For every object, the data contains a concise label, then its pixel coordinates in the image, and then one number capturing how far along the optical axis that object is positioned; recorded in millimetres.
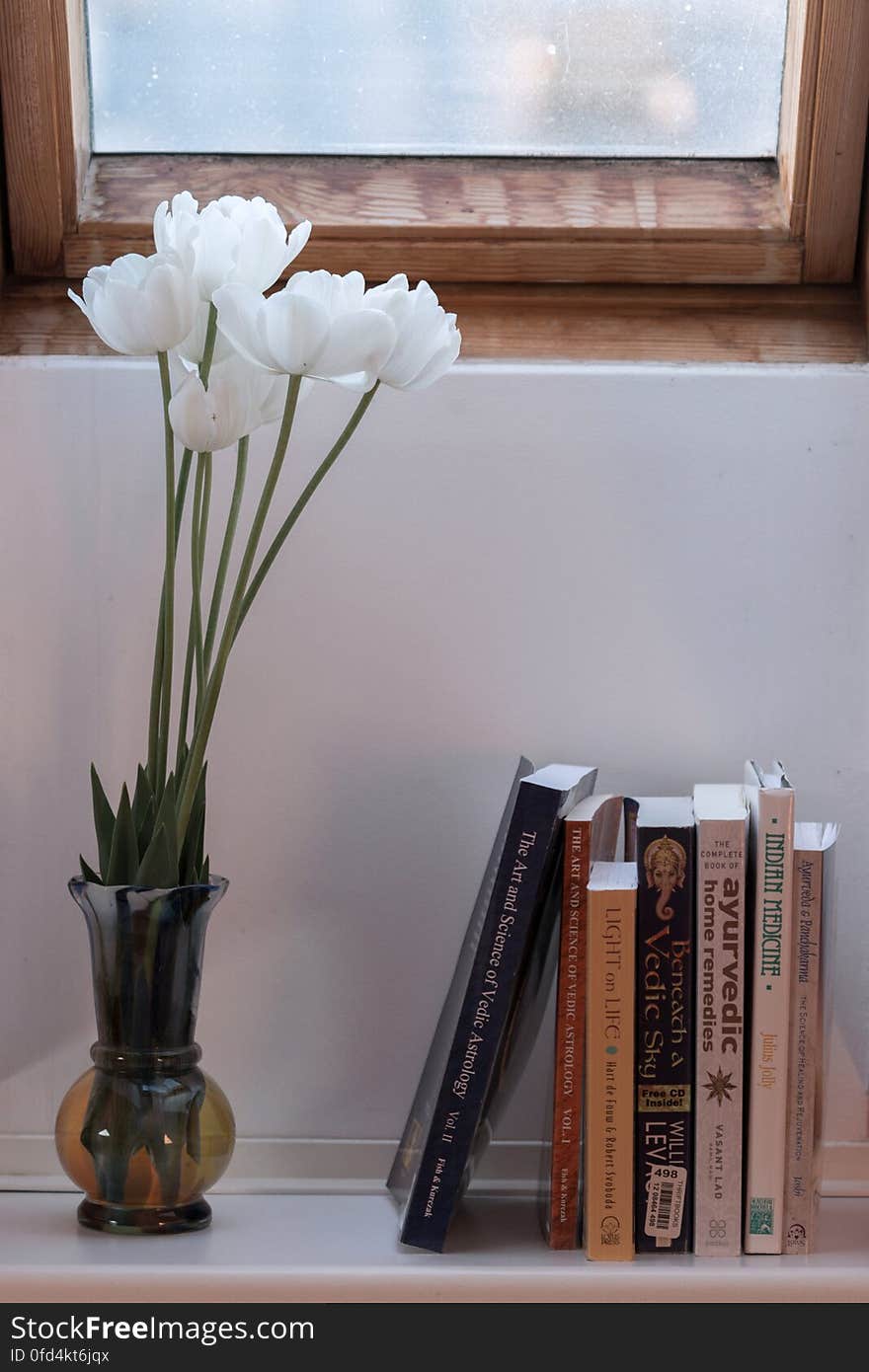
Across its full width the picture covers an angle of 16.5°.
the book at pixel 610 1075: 1476
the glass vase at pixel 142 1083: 1487
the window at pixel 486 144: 1684
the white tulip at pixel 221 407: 1463
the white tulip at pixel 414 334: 1461
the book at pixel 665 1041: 1487
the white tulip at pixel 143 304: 1455
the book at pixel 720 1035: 1487
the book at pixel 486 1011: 1478
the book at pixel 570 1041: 1495
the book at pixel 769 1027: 1487
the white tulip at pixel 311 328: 1440
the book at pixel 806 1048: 1490
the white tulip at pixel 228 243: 1464
